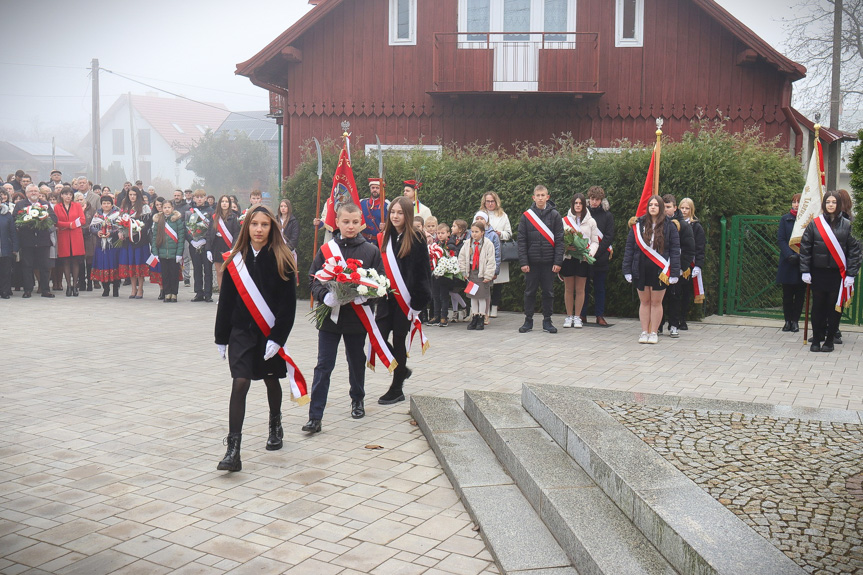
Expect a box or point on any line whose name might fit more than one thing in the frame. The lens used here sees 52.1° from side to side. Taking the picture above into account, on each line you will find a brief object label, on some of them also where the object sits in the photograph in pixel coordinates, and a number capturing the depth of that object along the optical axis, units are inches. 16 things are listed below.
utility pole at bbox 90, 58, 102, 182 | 1467.8
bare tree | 1051.3
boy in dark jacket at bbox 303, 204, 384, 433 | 281.0
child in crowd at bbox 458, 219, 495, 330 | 523.2
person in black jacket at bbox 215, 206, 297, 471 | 241.9
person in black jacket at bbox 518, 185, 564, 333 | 501.7
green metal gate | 551.5
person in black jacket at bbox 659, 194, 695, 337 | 478.9
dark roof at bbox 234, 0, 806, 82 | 782.5
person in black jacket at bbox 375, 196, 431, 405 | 315.3
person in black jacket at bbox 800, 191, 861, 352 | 434.3
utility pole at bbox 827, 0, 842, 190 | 936.3
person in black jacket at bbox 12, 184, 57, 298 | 700.0
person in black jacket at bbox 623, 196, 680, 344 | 455.8
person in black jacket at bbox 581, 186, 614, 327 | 526.0
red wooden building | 816.9
